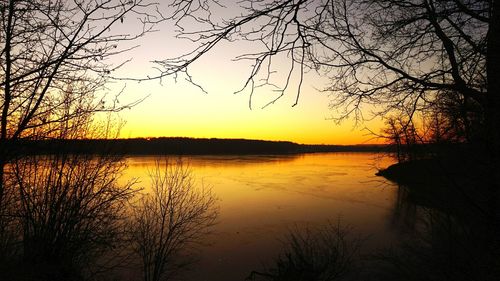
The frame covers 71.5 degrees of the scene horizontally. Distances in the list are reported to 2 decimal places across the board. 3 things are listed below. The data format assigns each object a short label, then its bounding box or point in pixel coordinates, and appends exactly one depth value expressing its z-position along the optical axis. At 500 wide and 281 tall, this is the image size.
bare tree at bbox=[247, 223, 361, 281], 11.27
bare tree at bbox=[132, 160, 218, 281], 12.76
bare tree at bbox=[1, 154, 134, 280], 8.49
